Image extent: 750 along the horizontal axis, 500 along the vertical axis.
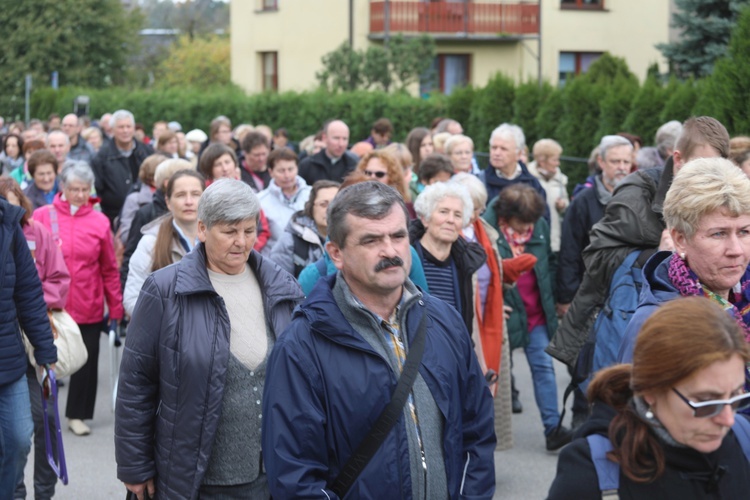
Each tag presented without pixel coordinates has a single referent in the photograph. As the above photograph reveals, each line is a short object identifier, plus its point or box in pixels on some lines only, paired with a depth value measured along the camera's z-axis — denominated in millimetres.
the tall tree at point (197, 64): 57031
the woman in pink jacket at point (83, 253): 9148
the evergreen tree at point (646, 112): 16141
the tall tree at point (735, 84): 11023
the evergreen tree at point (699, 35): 22203
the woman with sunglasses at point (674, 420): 2844
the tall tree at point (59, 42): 47906
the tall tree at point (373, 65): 31984
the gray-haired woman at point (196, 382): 5074
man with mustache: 3834
